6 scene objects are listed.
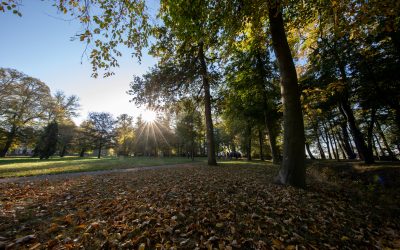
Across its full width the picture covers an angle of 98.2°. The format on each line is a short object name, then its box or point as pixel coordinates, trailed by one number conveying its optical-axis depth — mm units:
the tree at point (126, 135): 50234
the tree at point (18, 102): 26609
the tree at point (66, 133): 37906
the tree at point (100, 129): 38656
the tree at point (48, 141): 28858
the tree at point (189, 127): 26641
